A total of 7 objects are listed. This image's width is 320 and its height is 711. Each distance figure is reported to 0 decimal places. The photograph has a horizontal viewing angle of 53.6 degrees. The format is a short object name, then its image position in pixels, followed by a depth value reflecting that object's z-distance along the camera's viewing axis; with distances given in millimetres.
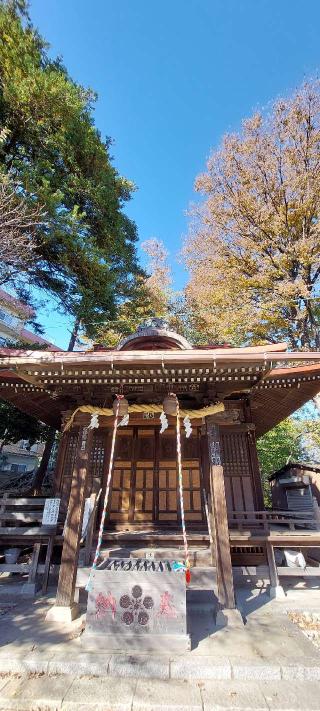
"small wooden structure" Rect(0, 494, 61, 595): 7090
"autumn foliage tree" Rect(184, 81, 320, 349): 13748
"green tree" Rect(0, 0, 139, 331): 10406
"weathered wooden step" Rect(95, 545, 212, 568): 6438
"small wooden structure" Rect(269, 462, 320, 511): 13039
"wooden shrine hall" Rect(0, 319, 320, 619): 5816
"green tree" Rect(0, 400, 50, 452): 12539
